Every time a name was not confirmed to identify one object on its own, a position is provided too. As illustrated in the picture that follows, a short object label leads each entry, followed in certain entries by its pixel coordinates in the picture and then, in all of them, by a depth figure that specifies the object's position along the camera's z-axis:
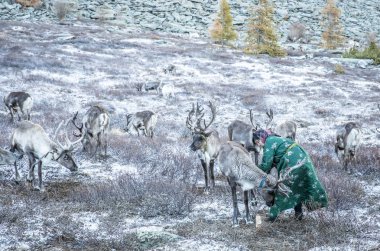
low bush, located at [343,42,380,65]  41.69
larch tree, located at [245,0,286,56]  47.25
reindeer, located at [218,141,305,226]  7.08
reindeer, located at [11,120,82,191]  9.22
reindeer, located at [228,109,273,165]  11.48
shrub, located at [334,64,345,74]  36.53
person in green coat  7.47
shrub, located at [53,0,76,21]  64.03
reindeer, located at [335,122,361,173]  12.18
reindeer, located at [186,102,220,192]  9.21
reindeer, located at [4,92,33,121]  17.52
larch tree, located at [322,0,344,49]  57.90
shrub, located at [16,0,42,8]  66.94
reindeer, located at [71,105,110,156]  12.68
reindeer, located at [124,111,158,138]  16.91
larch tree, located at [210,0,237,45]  54.44
